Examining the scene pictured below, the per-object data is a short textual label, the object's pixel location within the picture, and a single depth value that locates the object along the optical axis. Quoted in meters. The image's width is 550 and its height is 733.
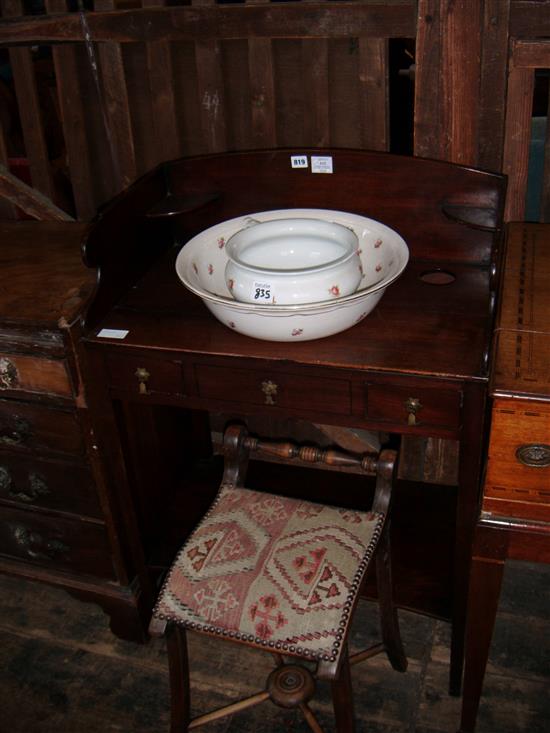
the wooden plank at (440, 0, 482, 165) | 1.74
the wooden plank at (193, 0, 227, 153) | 1.99
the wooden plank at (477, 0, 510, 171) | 1.73
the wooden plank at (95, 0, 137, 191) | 2.06
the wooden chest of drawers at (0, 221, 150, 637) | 1.75
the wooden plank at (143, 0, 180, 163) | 2.03
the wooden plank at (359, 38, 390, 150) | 1.88
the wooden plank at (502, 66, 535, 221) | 1.80
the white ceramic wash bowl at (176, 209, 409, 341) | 1.50
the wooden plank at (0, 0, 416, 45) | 1.83
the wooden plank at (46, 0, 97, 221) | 2.12
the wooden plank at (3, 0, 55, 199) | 2.17
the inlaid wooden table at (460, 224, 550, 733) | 1.33
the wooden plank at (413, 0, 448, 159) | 1.76
